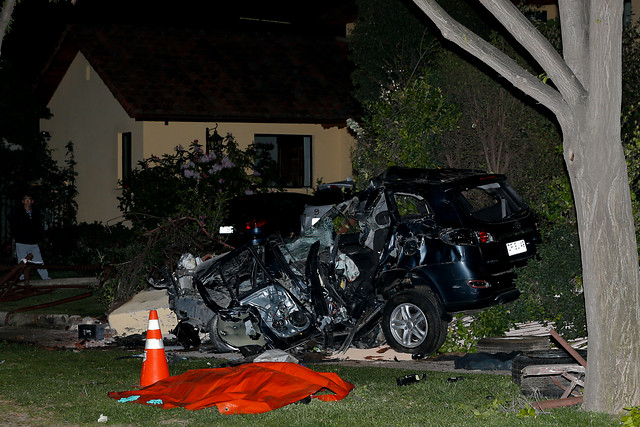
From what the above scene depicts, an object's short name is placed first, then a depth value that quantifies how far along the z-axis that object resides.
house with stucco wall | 26.50
